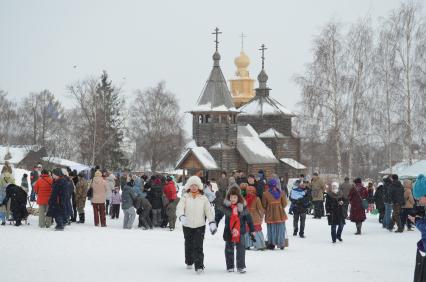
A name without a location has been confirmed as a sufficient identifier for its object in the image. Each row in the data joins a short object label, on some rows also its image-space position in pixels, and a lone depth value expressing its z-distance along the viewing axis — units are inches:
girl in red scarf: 439.5
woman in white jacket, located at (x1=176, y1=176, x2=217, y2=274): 441.7
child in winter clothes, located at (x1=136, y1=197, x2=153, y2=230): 743.7
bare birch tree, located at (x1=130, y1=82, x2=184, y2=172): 2775.6
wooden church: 1803.6
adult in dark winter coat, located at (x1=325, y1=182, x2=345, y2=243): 661.9
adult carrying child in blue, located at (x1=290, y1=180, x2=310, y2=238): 707.4
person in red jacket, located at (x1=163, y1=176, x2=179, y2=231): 748.6
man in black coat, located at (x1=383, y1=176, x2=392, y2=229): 784.3
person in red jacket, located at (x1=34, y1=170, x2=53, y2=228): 666.2
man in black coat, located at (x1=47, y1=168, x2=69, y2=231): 642.2
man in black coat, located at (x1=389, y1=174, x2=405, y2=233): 757.3
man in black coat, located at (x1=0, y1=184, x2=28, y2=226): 668.1
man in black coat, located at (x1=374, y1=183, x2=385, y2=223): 858.1
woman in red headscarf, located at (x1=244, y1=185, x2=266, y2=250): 577.3
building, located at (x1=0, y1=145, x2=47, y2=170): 2783.0
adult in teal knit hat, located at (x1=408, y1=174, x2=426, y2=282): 312.5
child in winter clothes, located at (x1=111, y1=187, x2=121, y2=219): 840.3
